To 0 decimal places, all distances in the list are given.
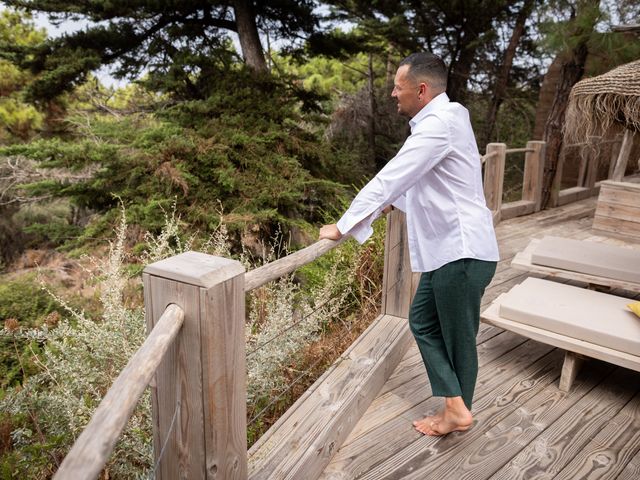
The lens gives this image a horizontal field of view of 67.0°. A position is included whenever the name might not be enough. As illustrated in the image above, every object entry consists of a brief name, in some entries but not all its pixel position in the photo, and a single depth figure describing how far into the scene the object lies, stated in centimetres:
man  173
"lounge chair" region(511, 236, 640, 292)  334
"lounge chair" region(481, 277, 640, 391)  238
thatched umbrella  352
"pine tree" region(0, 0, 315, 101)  775
